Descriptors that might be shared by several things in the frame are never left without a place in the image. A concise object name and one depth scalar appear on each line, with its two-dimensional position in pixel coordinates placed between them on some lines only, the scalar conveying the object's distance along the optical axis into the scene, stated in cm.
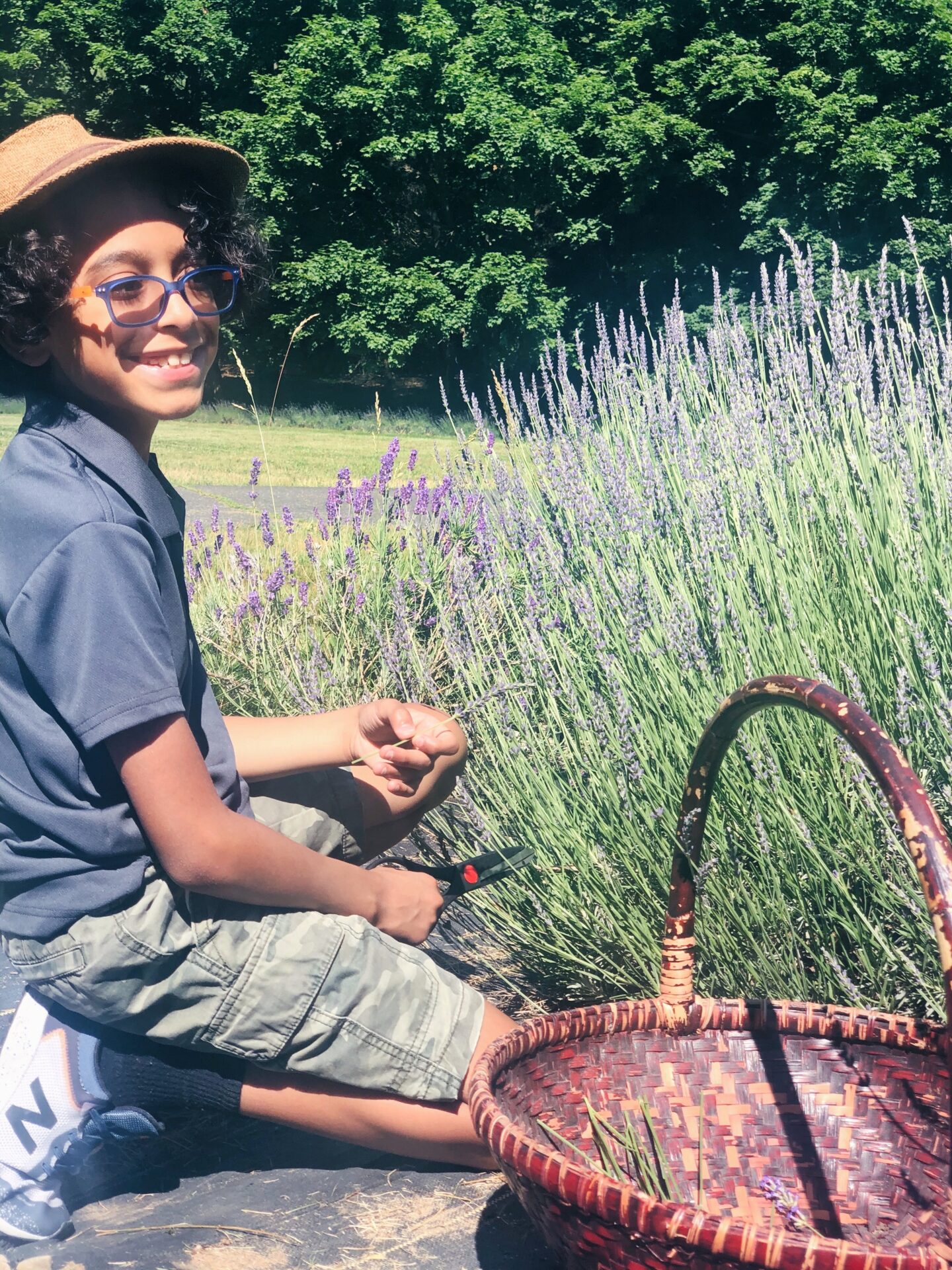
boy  176
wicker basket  182
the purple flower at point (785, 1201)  175
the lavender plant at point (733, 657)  214
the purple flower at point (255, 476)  421
